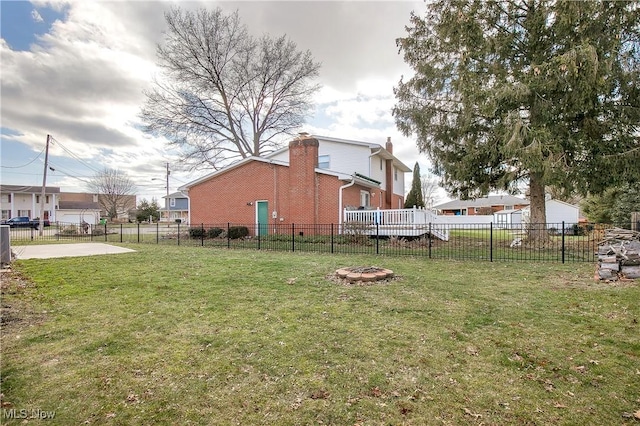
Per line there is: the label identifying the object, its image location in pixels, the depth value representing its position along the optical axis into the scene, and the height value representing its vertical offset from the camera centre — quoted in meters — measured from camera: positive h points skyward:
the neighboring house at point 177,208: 53.53 +2.05
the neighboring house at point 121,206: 53.11 +2.46
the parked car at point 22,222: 34.91 -0.12
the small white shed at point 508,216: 29.03 +0.03
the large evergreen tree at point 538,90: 11.30 +4.62
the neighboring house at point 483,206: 43.88 +1.56
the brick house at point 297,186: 16.59 +1.81
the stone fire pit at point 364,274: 6.67 -1.20
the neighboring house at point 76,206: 39.50 +2.50
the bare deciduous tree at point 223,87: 24.08 +10.62
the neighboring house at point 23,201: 41.72 +2.62
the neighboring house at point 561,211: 28.03 +0.41
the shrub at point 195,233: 17.59 -0.75
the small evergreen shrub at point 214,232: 17.48 -0.71
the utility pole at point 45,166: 23.20 +3.93
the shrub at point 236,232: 16.91 -0.69
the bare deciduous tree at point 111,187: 50.59 +5.26
